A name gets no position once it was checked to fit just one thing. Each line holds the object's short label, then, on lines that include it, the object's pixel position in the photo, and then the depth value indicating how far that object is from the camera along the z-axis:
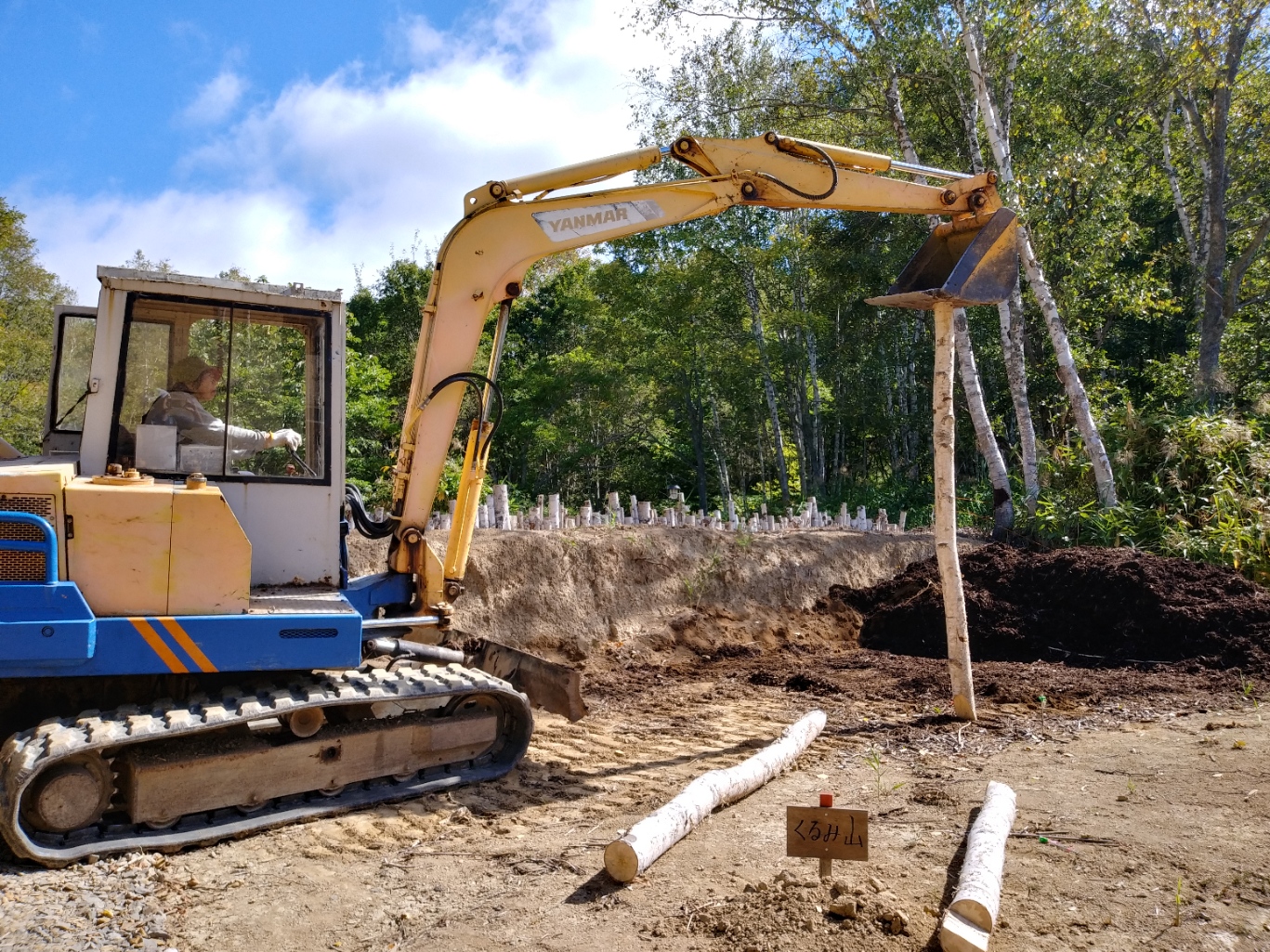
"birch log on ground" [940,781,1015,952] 3.10
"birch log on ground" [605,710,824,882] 3.81
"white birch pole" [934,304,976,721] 6.60
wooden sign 3.38
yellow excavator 4.25
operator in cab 4.98
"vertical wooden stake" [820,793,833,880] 3.54
